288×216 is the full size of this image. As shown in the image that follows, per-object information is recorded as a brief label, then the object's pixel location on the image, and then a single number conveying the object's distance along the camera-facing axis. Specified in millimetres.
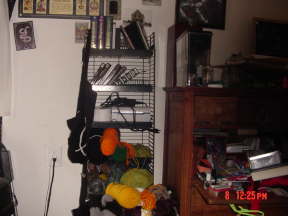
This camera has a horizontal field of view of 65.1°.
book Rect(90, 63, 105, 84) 1336
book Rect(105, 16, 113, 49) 1346
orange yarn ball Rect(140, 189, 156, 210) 1185
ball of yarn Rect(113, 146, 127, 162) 1298
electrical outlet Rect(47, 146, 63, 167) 1516
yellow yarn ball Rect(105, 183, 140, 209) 1179
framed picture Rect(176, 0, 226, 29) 1518
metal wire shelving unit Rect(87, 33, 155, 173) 1509
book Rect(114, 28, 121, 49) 1374
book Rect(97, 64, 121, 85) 1326
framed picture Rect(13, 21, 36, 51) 1447
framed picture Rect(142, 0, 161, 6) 1498
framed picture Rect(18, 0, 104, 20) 1441
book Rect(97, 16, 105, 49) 1339
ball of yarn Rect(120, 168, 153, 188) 1268
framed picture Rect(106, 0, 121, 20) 1478
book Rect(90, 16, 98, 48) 1331
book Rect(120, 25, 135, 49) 1313
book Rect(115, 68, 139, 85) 1362
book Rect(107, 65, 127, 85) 1328
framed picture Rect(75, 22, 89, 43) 1467
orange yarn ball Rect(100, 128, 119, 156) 1209
